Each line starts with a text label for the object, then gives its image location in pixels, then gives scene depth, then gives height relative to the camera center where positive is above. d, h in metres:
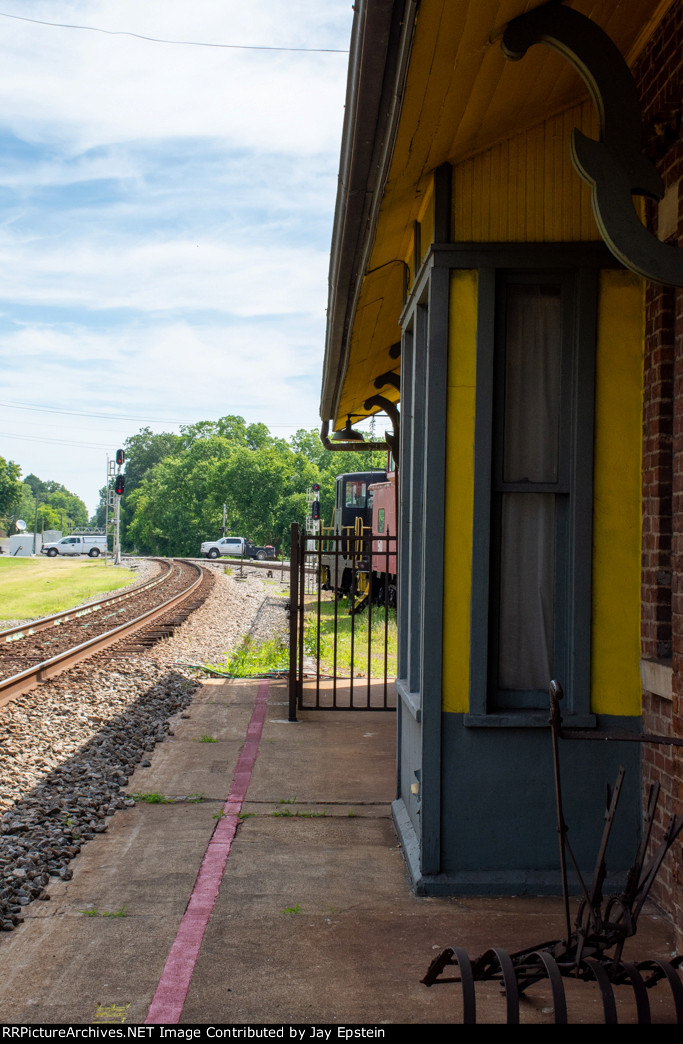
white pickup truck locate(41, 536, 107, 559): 70.69 -1.07
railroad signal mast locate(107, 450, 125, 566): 43.09 +2.11
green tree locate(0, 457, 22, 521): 98.81 +4.68
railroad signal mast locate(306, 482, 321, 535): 30.49 +0.70
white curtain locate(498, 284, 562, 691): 4.67 +0.29
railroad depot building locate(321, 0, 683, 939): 4.45 +0.24
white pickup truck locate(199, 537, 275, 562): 68.00 -1.12
